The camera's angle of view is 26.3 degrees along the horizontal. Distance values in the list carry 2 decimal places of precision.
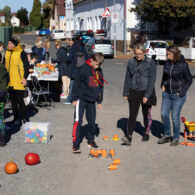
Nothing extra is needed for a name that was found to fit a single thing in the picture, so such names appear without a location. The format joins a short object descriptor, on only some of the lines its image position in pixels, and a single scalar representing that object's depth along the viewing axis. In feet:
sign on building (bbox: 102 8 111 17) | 107.55
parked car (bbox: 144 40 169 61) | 86.28
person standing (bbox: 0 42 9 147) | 25.14
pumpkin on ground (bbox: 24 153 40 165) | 21.11
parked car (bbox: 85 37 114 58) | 102.29
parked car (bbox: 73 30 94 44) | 140.84
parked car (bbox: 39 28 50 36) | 257.34
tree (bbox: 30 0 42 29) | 392.47
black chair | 37.66
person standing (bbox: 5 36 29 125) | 28.48
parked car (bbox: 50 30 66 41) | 202.69
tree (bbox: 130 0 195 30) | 100.07
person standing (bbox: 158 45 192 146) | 24.22
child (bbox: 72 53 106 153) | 23.40
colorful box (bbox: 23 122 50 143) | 25.67
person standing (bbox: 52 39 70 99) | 40.83
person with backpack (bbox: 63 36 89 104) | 37.73
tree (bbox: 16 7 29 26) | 452.35
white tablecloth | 38.98
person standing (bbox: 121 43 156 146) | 24.38
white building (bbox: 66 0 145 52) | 126.31
